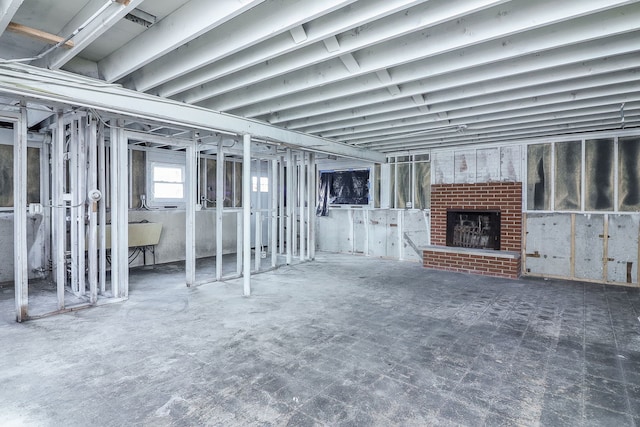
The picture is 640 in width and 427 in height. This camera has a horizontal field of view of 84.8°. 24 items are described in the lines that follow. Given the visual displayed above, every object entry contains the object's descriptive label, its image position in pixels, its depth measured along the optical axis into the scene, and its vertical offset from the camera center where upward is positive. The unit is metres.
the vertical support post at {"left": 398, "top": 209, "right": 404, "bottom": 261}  8.44 -0.64
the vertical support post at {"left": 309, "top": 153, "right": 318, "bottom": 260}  8.41 +0.08
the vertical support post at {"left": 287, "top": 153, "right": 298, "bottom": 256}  7.87 +0.32
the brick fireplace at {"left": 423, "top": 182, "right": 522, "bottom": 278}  6.67 -0.42
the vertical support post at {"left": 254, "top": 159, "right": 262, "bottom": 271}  6.85 -0.57
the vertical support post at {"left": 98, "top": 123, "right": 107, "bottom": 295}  4.84 -0.10
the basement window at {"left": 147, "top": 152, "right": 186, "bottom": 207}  7.83 +0.65
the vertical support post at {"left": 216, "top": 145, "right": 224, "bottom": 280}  5.94 +0.07
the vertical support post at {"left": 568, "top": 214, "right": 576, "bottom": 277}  6.36 -0.73
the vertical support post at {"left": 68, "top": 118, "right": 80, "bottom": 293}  4.72 +0.36
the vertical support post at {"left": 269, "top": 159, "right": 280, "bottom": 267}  7.34 +0.07
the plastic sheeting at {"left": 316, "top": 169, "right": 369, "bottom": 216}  9.14 +0.54
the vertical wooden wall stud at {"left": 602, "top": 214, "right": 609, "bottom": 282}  6.08 -0.75
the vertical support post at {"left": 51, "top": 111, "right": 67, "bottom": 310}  4.33 +0.02
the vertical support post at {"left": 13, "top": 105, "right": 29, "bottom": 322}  3.86 -0.06
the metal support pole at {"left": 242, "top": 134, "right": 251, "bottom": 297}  5.16 +0.00
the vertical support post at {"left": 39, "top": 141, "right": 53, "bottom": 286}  6.18 +0.20
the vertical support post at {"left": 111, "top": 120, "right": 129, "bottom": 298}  4.88 -0.05
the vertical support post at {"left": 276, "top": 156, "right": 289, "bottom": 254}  7.55 +0.34
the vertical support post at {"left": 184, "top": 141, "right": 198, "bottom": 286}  5.56 -0.02
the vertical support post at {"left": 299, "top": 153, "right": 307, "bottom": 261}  8.05 +0.09
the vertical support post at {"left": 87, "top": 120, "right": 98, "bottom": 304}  4.64 -0.21
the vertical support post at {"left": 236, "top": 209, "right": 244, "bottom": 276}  6.44 -0.64
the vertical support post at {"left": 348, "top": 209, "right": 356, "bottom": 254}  9.27 -0.63
